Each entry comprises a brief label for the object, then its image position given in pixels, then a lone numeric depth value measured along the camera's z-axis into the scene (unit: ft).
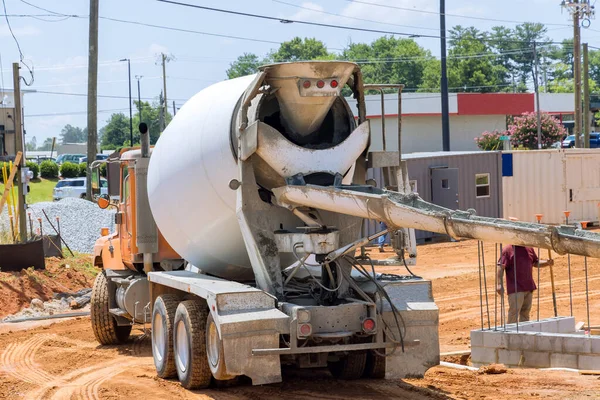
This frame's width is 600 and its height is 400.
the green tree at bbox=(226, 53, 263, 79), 414.35
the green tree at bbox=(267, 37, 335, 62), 414.82
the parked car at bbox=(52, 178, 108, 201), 172.96
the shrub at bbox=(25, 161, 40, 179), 216.95
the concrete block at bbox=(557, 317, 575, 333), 44.29
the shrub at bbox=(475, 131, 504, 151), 186.13
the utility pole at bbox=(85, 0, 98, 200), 92.43
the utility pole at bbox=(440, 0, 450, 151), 154.71
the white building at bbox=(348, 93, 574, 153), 211.61
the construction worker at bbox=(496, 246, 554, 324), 44.24
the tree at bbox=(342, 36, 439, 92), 431.02
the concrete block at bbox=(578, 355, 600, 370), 38.68
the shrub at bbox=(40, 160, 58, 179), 223.71
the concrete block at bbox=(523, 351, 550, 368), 39.58
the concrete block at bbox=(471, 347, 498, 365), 40.63
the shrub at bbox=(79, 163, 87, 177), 224.04
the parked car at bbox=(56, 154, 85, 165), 273.03
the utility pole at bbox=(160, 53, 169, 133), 244.28
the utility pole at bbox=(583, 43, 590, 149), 163.40
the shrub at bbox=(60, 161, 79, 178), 221.25
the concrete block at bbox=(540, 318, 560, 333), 43.53
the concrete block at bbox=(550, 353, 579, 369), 39.34
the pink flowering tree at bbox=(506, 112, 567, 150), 201.36
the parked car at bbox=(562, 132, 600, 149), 208.13
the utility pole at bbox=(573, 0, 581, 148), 129.45
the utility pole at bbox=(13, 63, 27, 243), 77.77
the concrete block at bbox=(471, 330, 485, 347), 40.91
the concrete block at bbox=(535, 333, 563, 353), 39.58
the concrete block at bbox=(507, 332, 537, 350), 39.88
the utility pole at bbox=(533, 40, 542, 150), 191.14
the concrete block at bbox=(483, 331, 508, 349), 40.32
